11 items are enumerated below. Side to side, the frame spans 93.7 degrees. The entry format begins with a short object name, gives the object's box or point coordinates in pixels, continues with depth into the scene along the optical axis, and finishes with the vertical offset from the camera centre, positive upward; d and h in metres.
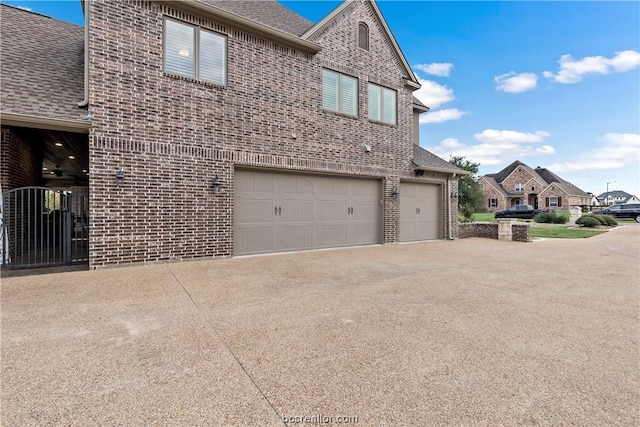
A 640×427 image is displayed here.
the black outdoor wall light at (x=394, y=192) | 11.02 +0.78
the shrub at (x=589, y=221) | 19.17 -0.53
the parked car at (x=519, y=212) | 31.27 +0.11
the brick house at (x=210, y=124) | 6.40 +2.25
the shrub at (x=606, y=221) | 20.17 -0.54
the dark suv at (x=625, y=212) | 28.11 +0.10
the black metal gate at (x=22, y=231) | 6.59 -0.41
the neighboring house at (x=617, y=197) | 76.53 +4.37
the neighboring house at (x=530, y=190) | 41.91 +3.34
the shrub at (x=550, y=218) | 23.61 -0.41
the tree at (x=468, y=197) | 19.86 +1.07
